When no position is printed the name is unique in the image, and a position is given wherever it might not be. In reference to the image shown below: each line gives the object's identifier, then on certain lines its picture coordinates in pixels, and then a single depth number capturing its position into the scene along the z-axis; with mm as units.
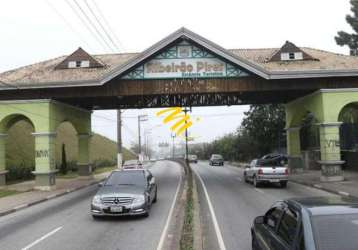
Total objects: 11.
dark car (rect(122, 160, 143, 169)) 34350
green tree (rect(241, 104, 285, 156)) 49344
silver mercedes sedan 13039
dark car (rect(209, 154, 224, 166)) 63562
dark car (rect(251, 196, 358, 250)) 4561
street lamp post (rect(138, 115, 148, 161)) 91825
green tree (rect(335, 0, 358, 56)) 54750
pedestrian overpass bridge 25531
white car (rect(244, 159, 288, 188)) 23547
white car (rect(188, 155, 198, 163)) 81112
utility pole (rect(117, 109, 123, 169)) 40625
